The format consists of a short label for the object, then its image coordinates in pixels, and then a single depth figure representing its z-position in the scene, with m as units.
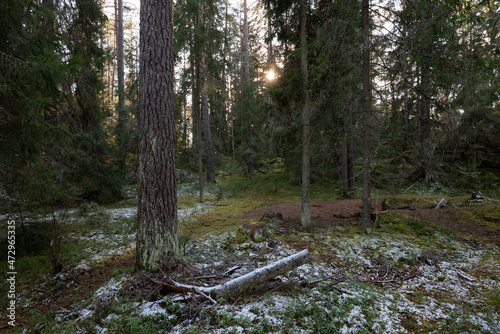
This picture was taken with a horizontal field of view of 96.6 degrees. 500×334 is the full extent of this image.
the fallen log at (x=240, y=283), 3.58
